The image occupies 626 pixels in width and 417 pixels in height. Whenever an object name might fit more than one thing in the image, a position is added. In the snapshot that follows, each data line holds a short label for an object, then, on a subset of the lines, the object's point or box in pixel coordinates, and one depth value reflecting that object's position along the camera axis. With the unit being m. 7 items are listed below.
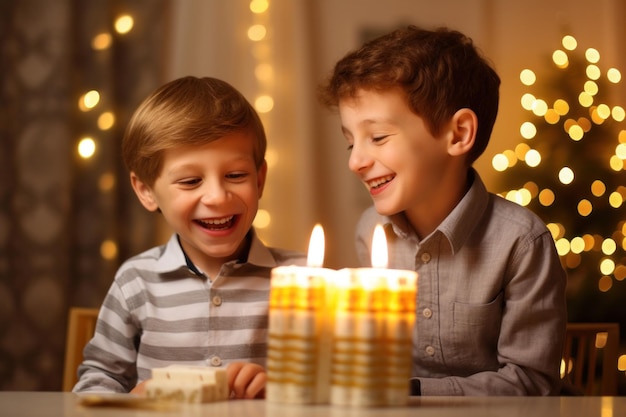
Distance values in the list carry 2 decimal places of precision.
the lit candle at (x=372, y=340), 0.78
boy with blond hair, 1.34
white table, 0.74
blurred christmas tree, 2.89
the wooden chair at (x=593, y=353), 1.44
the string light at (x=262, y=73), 3.13
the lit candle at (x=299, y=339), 0.79
